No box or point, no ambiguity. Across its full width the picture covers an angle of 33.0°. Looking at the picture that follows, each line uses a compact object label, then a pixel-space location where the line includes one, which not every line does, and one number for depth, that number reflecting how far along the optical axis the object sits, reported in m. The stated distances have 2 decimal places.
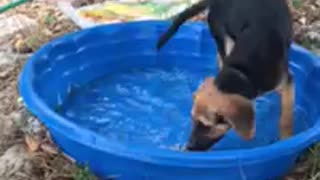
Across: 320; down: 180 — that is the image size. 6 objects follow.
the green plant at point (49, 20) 3.15
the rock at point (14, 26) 3.07
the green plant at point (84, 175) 2.21
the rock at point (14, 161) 2.31
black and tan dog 2.06
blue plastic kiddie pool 2.05
